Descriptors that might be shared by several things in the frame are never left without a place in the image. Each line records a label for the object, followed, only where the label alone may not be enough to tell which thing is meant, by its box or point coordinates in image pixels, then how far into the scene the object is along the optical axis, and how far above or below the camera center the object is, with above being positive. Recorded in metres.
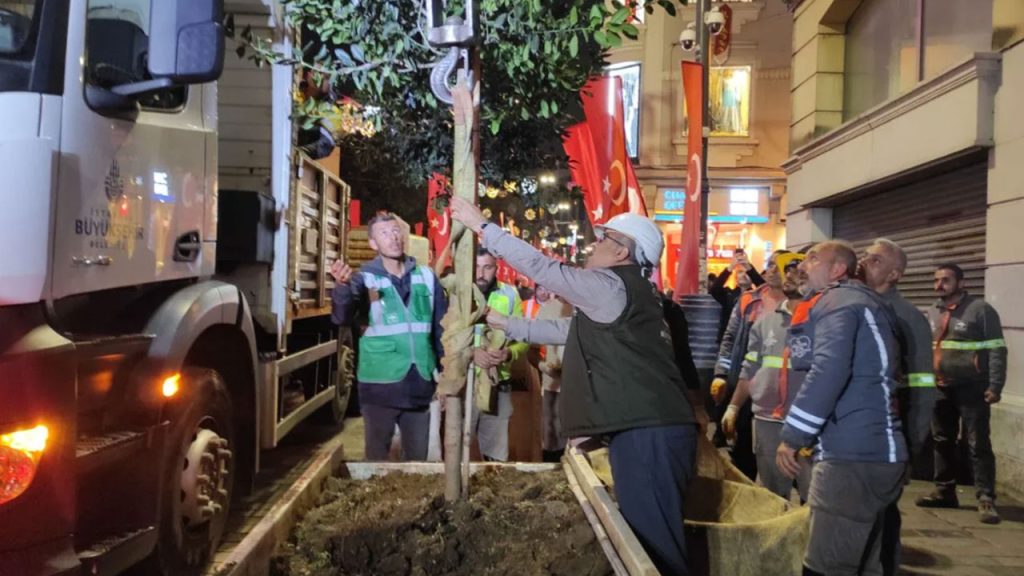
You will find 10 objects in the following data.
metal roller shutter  8.42 +0.75
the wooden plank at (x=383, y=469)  4.60 -1.02
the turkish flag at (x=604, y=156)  8.63 +1.30
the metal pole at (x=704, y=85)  13.46 +3.12
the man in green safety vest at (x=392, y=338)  5.04 -0.35
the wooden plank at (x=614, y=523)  2.72 -0.89
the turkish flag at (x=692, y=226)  9.75 +0.68
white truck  2.76 -0.12
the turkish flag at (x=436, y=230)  9.35 +0.59
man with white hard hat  3.31 -0.38
